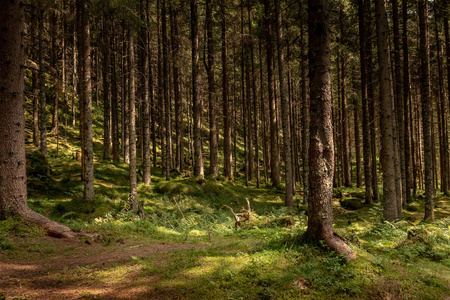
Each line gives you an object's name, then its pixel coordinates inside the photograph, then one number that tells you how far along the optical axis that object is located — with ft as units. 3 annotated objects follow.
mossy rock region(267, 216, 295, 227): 31.37
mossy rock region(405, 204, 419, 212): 50.31
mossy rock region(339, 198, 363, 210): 52.52
